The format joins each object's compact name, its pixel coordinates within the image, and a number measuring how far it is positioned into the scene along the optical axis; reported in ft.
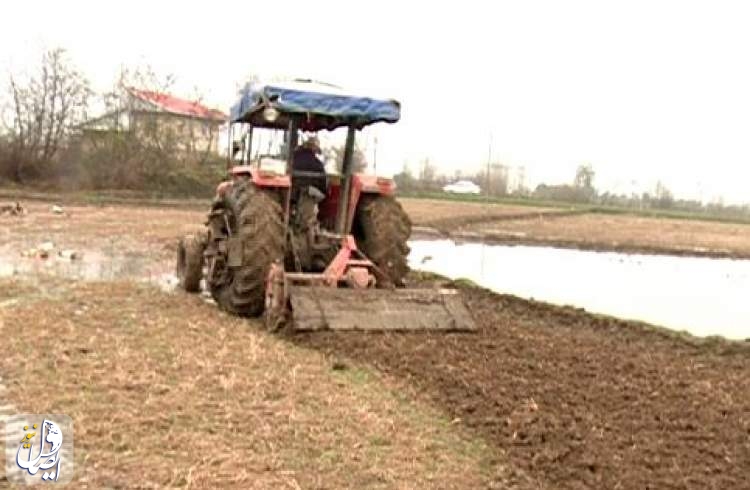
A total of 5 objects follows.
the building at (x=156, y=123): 145.89
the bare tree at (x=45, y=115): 137.90
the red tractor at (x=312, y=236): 27.48
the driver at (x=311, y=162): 32.81
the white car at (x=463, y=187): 227.81
